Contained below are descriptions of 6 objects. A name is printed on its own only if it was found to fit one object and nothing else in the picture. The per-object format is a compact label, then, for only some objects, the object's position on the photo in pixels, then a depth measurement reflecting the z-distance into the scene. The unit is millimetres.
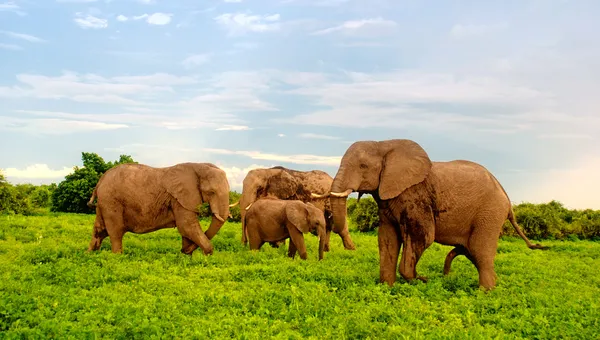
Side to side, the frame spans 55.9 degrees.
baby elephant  15227
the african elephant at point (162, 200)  15188
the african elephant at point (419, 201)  11242
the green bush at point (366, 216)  26328
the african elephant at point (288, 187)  18438
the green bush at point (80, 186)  28969
